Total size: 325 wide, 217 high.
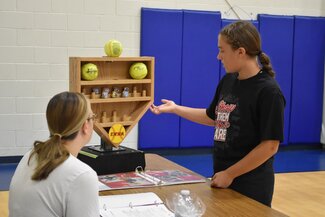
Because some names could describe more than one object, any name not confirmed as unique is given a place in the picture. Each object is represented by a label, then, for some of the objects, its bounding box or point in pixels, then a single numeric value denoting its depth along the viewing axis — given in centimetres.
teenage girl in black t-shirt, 205
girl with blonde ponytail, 138
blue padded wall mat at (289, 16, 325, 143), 647
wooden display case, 233
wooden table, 178
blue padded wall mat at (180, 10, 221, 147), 595
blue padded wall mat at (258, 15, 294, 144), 631
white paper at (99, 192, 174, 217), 174
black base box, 229
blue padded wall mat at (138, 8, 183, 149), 574
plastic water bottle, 170
